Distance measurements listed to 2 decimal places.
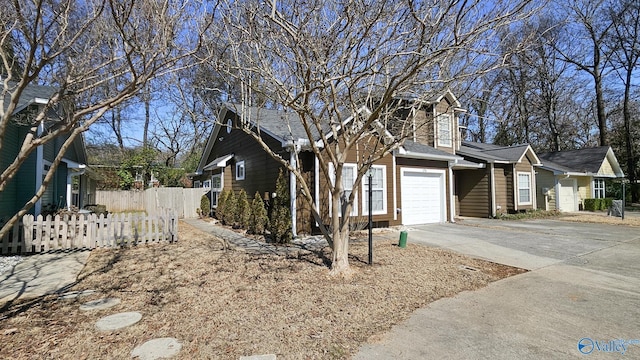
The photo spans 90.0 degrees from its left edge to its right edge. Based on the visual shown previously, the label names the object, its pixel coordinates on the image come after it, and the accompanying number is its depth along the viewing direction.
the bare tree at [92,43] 3.05
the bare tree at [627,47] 22.02
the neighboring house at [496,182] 15.70
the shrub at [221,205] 13.82
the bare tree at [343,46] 4.50
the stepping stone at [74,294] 4.62
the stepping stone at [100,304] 4.23
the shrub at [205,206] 16.65
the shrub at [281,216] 8.88
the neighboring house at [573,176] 19.70
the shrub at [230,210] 12.71
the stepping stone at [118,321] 3.66
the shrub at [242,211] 11.57
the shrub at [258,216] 10.23
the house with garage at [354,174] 9.99
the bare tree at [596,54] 22.25
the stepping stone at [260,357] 2.99
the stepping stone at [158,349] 3.05
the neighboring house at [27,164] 8.27
